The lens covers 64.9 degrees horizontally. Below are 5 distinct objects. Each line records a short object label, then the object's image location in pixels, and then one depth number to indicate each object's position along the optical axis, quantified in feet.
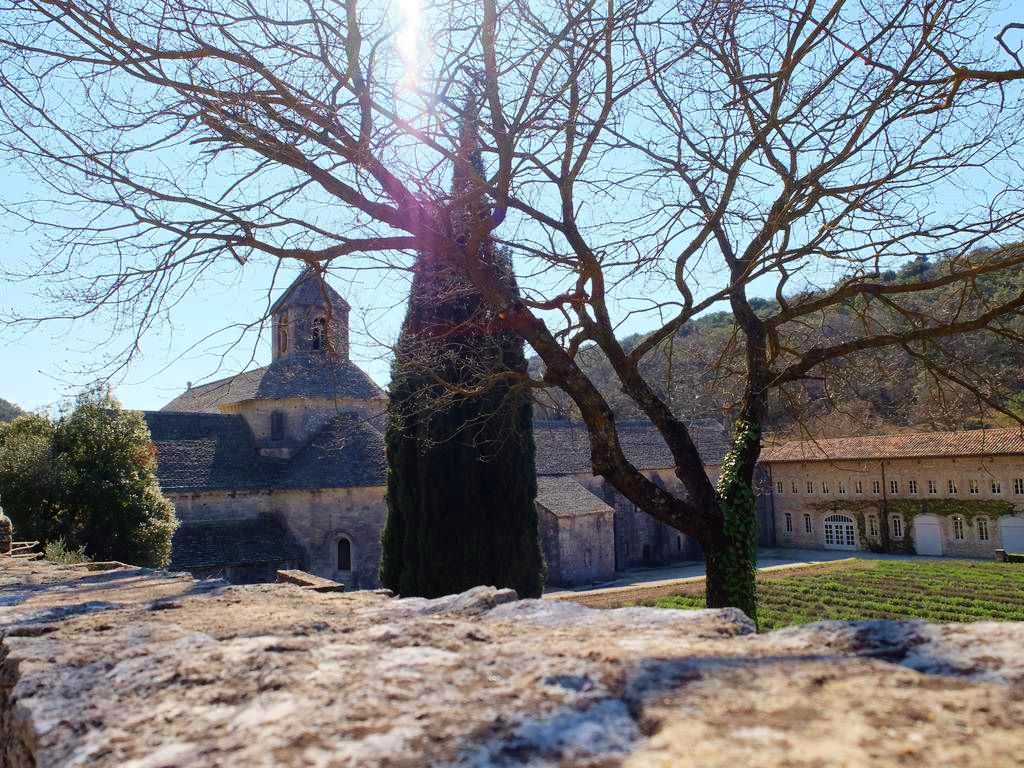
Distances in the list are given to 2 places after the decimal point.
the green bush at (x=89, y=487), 55.98
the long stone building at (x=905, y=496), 108.47
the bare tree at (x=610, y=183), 20.65
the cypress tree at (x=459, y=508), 57.88
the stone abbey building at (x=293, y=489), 79.10
